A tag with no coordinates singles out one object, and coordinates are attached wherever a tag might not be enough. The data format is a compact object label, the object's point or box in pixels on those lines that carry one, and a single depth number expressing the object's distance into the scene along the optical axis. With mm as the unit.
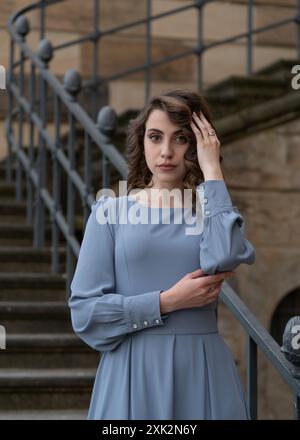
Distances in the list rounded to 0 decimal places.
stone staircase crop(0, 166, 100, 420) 6663
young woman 3871
